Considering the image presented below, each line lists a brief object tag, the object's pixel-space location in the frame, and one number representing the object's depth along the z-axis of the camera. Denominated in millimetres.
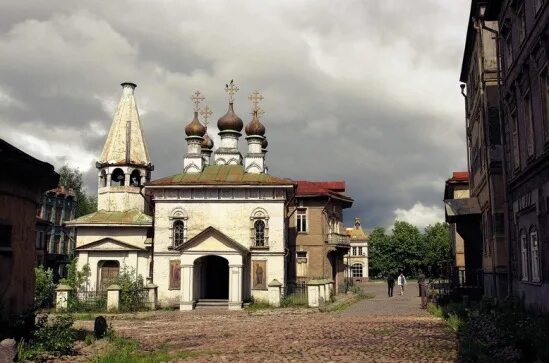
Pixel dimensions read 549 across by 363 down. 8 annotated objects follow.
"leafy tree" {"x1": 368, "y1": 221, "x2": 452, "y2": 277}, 73438
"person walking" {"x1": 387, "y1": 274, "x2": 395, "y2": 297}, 37150
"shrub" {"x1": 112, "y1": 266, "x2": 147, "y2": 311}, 27734
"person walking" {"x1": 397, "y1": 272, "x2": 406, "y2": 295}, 38375
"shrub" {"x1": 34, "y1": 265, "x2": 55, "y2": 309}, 28422
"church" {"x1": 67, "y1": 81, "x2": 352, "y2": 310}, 28641
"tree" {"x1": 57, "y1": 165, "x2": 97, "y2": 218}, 64938
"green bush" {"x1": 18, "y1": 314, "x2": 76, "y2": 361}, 11102
